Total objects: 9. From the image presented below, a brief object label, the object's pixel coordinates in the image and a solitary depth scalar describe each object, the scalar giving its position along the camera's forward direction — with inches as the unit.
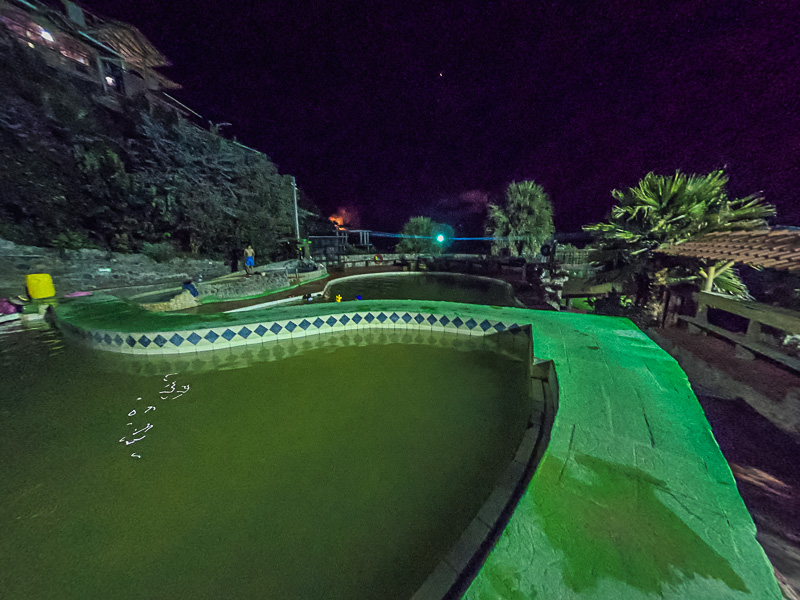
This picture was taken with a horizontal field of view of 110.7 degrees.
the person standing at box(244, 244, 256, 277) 544.4
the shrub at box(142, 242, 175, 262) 629.0
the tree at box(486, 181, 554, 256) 944.9
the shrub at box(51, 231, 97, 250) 529.3
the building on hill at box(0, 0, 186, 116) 734.5
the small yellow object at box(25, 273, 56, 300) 408.2
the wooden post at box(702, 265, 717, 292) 237.3
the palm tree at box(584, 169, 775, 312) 249.0
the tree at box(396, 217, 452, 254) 1087.5
